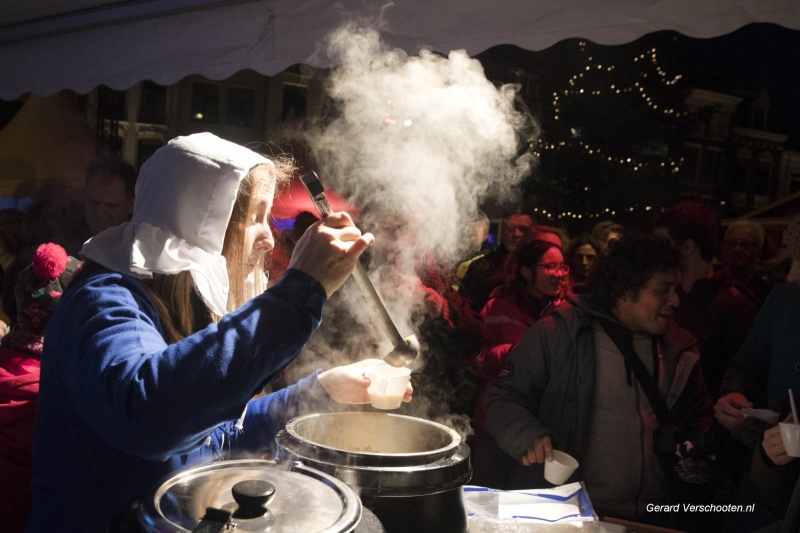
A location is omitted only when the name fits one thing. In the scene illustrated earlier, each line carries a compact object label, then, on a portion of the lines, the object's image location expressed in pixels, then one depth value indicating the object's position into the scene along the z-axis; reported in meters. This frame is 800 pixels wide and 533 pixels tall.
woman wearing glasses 4.00
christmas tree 10.88
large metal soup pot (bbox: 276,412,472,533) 1.30
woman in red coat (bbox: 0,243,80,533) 2.66
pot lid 1.04
